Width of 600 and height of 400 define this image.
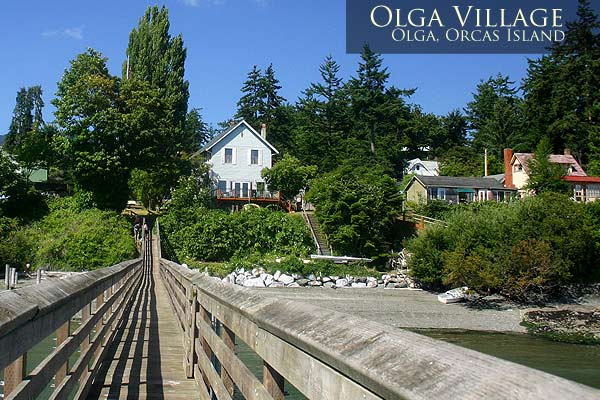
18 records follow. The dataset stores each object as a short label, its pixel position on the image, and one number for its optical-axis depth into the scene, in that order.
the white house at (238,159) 55.81
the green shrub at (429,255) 36.88
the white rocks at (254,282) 39.06
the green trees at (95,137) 45.72
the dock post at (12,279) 25.83
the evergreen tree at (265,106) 82.69
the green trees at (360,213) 42.72
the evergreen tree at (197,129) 98.21
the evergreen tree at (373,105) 69.69
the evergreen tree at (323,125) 67.25
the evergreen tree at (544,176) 51.44
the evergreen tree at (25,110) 91.19
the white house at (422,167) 75.75
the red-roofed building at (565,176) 56.47
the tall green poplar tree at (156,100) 48.47
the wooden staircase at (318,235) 44.66
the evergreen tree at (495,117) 73.62
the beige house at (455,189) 55.16
